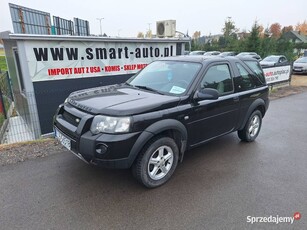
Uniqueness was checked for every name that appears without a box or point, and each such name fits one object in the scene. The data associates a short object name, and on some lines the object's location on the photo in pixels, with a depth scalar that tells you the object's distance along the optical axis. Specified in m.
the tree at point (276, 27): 77.62
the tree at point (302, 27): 79.61
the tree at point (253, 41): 28.23
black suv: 2.78
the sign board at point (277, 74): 10.91
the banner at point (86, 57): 5.26
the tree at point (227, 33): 45.46
